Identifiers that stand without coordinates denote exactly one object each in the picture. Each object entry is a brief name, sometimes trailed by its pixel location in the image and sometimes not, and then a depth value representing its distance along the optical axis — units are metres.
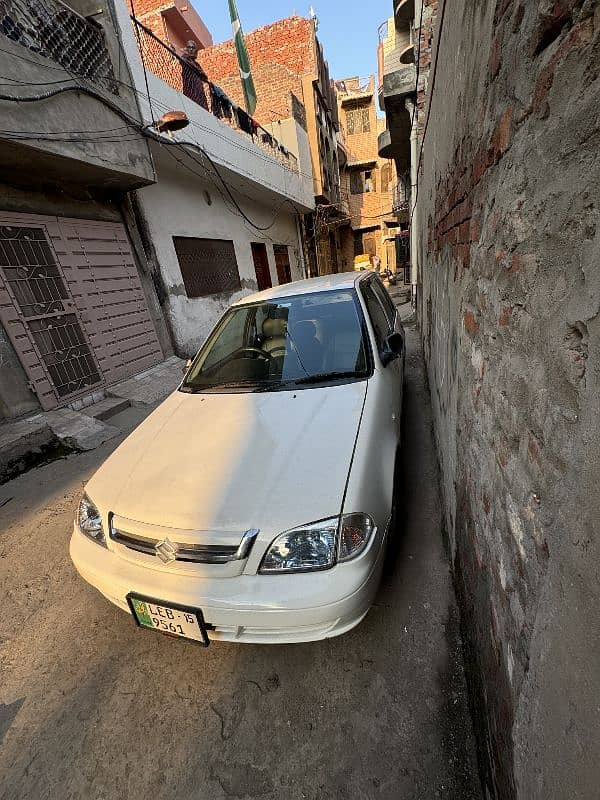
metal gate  4.46
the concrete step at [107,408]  4.88
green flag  8.30
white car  1.47
